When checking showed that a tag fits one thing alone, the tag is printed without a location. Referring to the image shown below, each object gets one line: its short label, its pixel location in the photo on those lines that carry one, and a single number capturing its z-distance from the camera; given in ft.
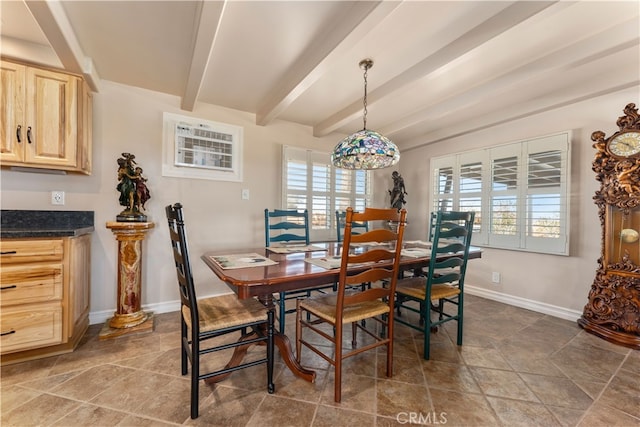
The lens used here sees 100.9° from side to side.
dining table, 4.31
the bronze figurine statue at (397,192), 13.53
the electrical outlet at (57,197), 7.49
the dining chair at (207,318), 4.37
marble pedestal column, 7.48
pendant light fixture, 6.58
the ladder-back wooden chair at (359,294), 4.69
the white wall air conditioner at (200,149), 9.19
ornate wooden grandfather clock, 7.02
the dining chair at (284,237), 7.19
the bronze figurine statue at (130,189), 7.56
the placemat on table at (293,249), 7.10
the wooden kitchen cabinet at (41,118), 6.29
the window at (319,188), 11.60
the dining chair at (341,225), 10.02
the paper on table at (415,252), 6.95
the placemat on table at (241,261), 5.21
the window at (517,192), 9.02
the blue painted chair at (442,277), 6.31
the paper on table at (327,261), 5.29
